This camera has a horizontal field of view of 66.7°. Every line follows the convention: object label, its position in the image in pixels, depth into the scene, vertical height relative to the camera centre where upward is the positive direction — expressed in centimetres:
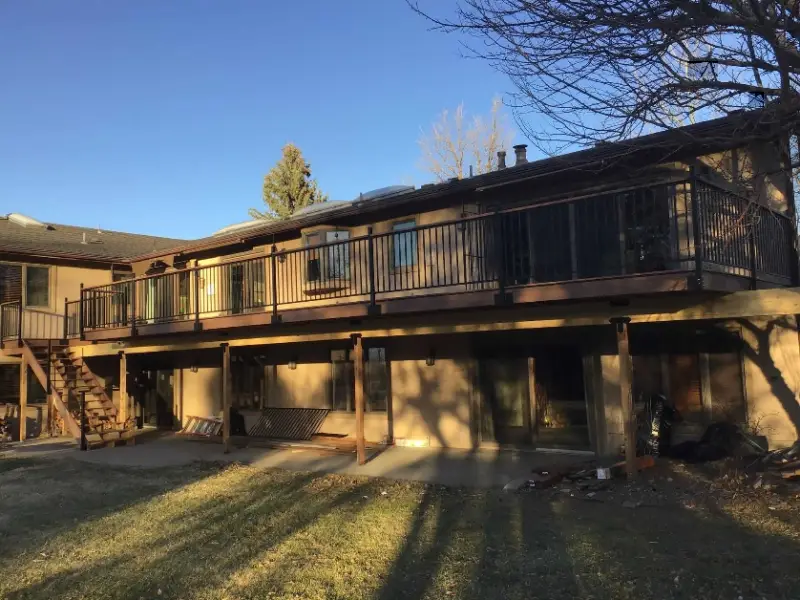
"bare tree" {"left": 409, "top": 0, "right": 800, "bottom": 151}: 574 +295
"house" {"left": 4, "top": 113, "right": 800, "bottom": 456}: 813 +50
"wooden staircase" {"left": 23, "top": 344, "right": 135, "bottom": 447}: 1470 -85
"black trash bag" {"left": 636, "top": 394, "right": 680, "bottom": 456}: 934 -138
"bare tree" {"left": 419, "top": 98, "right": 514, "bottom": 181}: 2950 +933
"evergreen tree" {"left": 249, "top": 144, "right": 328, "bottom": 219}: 4013 +1105
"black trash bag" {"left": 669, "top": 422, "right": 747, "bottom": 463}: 870 -154
